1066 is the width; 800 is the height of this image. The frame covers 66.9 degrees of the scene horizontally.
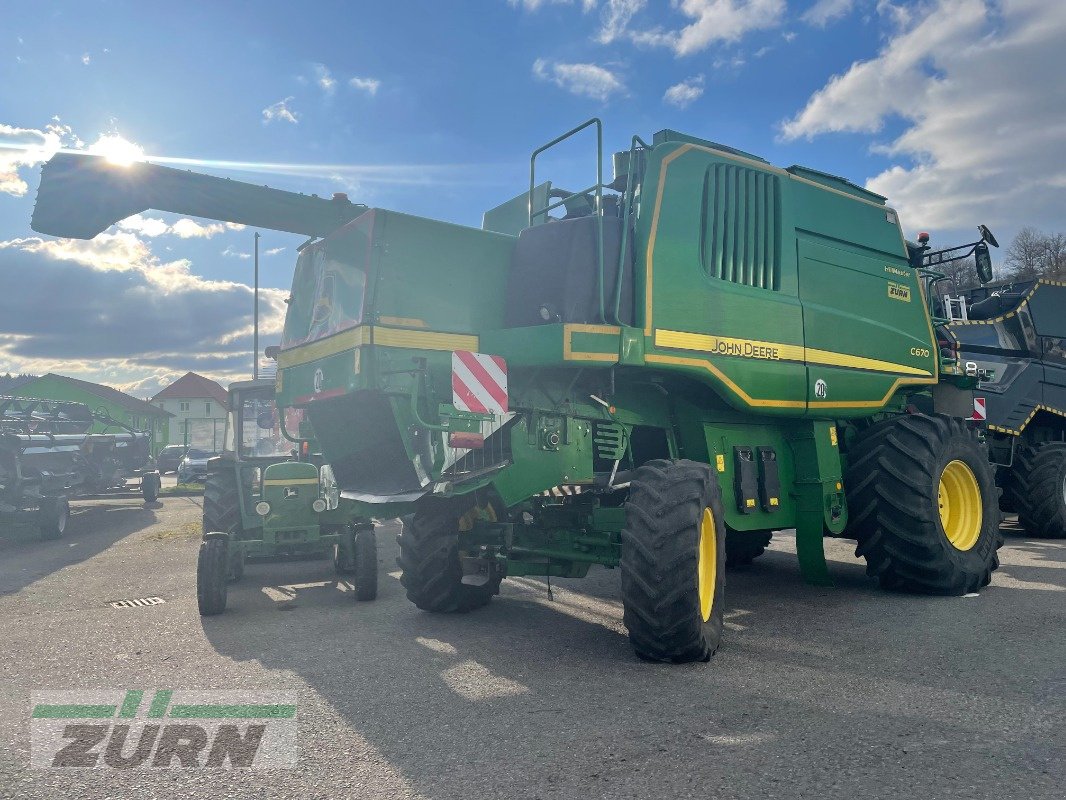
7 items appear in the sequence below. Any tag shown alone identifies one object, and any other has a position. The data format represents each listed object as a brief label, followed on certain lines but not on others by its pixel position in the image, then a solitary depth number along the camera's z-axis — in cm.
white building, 8512
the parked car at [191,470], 2880
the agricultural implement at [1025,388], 1108
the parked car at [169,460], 4431
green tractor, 714
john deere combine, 536
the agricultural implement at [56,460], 1326
